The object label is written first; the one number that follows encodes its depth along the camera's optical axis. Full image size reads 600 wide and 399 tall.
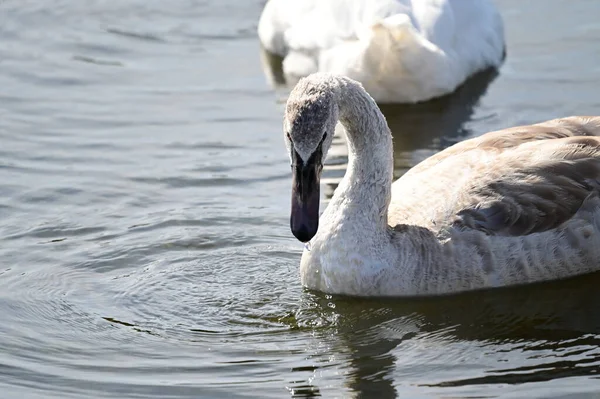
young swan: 16.31
